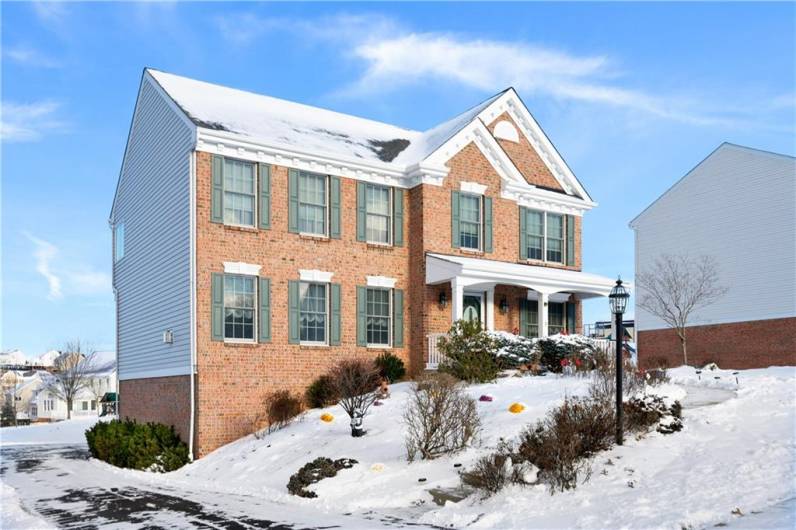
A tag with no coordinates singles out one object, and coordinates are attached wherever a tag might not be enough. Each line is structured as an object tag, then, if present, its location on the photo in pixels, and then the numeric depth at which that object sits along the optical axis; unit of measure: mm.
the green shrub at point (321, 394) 20609
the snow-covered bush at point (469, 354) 19703
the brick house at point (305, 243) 20047
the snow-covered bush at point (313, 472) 13492
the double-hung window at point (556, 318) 26234
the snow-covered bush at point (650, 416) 12828
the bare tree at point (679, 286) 33562
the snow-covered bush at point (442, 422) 13797
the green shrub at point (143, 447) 19172
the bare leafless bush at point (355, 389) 16484
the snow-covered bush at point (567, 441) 11203
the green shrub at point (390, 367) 22188
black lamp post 13314
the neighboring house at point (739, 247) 30844
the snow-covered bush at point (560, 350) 21594
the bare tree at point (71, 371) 66062
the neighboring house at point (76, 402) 80375
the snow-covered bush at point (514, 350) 21297
